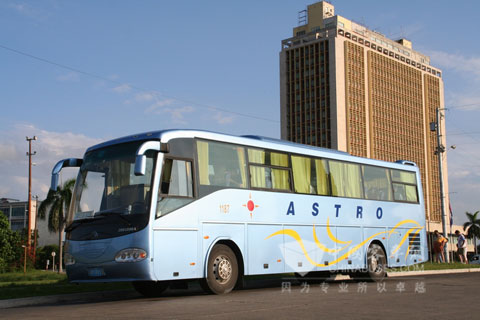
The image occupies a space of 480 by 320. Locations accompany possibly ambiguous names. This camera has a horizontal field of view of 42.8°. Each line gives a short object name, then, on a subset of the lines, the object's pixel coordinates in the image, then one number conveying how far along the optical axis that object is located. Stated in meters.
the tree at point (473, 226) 118.19
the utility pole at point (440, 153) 37.21
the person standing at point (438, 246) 30.39
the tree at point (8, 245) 56.50
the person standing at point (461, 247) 30.20
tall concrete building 121.25
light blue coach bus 12.14
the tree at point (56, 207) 60.78
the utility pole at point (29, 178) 54.25
